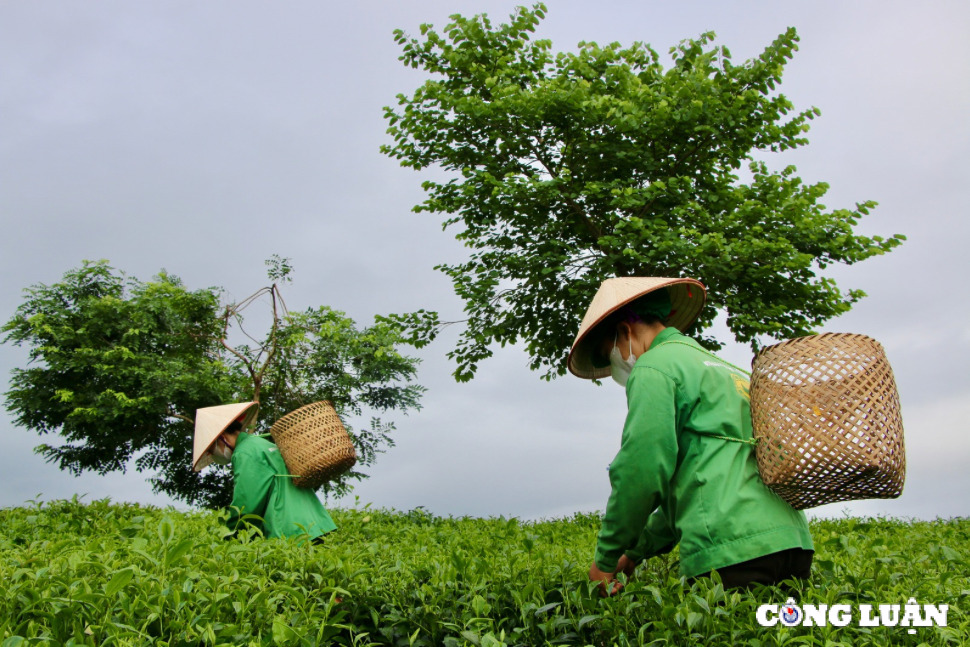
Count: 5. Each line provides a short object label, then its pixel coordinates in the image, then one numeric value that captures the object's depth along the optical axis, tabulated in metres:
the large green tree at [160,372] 14.25
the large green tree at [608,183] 10.59
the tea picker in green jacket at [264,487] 5.96
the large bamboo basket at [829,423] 2.78
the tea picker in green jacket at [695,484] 2.90
